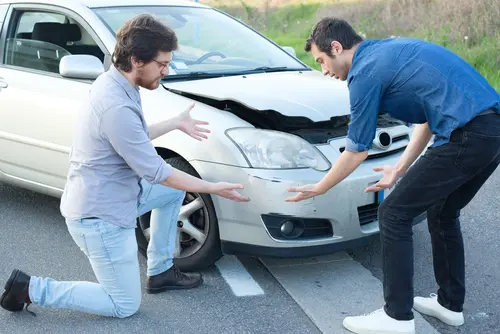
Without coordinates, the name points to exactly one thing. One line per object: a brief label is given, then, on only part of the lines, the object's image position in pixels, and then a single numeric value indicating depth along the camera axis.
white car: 3.61
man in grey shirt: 3.11
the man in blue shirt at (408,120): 2.90
